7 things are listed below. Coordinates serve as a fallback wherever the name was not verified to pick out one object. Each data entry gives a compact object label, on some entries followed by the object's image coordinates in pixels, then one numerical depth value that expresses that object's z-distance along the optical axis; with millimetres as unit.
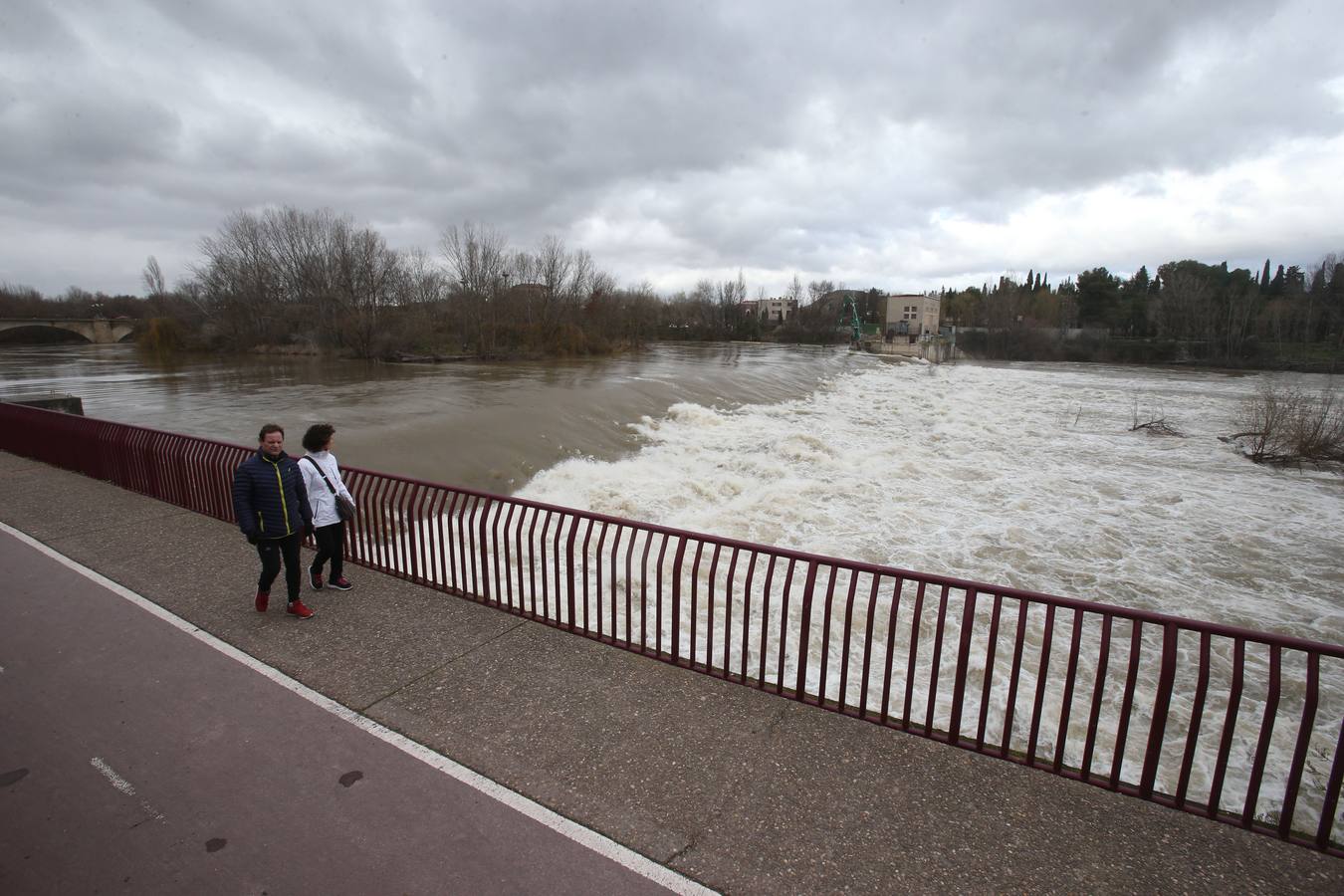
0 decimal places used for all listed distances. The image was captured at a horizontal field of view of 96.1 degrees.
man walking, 4930
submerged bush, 16891
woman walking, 5391
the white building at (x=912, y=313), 112000
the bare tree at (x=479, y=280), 49156
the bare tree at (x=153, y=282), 80375
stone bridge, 67875
